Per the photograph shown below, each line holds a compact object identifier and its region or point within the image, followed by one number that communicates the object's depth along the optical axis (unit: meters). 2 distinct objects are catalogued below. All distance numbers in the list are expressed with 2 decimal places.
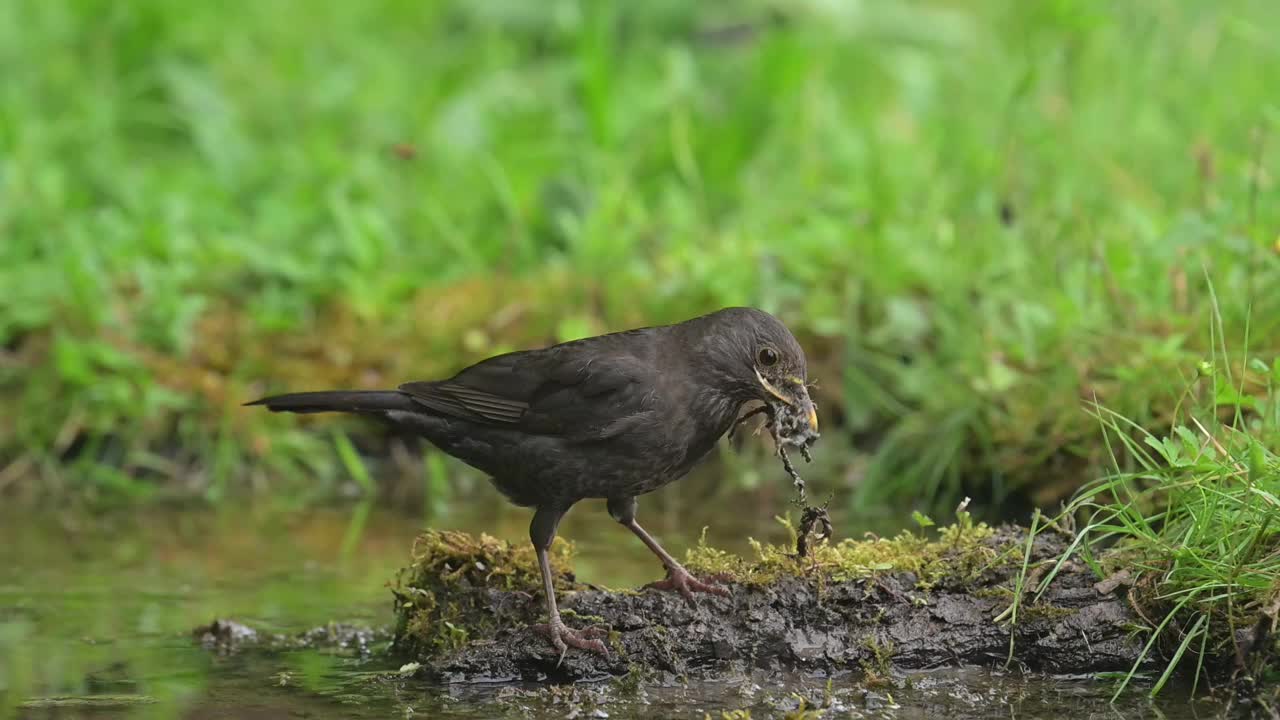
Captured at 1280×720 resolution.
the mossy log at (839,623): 8.76
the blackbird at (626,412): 9.16
